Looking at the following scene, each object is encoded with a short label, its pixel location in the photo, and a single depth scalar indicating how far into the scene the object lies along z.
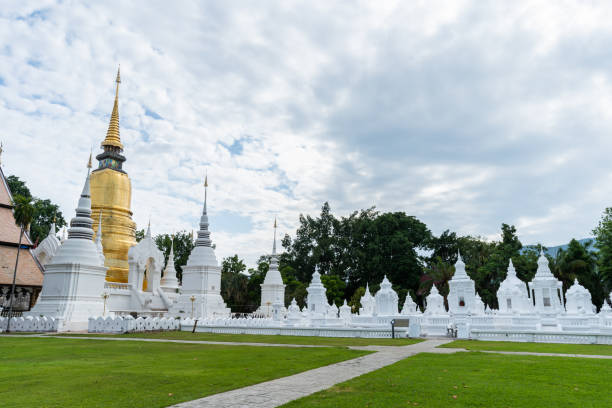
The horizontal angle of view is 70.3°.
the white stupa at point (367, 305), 40.44
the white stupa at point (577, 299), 31.11
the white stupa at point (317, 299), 38.28
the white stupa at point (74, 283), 29.80
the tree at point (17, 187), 58.97
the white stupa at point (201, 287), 38.53
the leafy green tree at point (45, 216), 59.25
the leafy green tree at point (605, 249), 40.72
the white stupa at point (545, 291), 32.41
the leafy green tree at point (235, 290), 52.21
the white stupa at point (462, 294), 33.34
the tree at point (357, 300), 52.38
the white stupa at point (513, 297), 33.34
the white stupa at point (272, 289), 46.41
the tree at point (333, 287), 53.81
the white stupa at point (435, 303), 35.41
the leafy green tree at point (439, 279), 53.28
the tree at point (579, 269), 45.72
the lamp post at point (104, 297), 31.34
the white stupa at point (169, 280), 46.84
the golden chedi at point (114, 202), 43.25
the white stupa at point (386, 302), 35.72
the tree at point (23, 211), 31.03
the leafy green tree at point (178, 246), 68.16
